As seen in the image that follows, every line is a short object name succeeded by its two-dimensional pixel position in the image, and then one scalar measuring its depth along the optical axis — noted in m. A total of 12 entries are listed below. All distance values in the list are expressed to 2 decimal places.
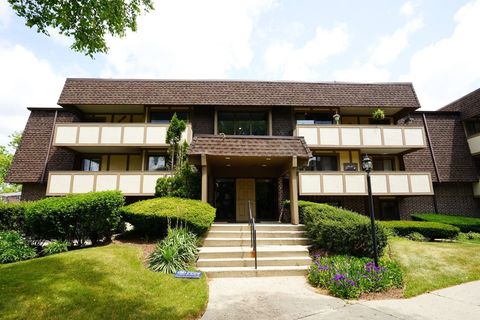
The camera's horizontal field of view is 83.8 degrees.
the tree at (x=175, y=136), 12.82
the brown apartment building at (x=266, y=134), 15.29
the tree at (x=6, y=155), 37.01
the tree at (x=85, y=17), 7.45
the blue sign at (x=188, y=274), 6.86
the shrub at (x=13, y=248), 7.43
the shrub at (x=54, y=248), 8.05
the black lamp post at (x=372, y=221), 7.51
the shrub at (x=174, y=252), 7.31
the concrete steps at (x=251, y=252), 7.91
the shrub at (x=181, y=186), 11.73
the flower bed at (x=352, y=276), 6.51
